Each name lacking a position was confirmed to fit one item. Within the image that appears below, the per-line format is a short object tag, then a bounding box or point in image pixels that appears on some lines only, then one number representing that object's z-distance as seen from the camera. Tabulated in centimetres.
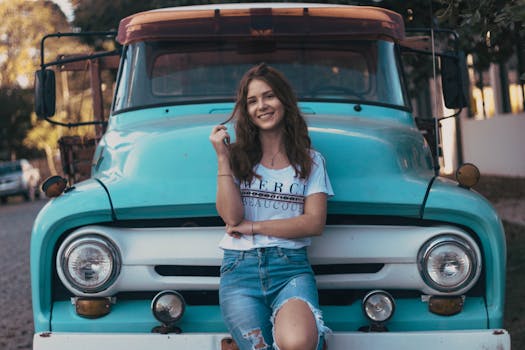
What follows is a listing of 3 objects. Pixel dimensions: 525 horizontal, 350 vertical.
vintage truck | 391
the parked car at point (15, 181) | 3678
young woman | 370
